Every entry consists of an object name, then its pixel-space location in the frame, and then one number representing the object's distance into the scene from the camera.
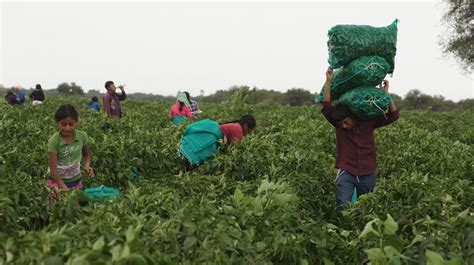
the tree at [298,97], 66.57
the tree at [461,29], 25.95
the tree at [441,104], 63.00
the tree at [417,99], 65.00
